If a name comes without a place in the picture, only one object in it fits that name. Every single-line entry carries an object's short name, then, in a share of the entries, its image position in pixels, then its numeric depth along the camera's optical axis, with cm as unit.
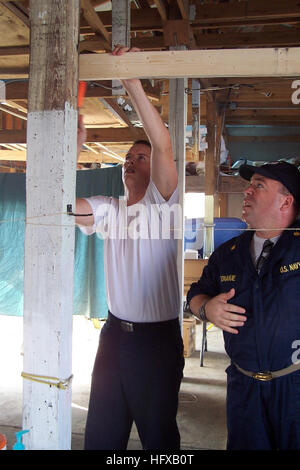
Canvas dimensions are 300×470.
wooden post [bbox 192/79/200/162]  442
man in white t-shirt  177
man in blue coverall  152
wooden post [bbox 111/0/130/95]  252
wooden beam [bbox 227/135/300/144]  916
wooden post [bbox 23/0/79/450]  131
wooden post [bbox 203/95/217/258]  555
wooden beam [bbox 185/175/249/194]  651
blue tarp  612
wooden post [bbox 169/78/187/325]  350
